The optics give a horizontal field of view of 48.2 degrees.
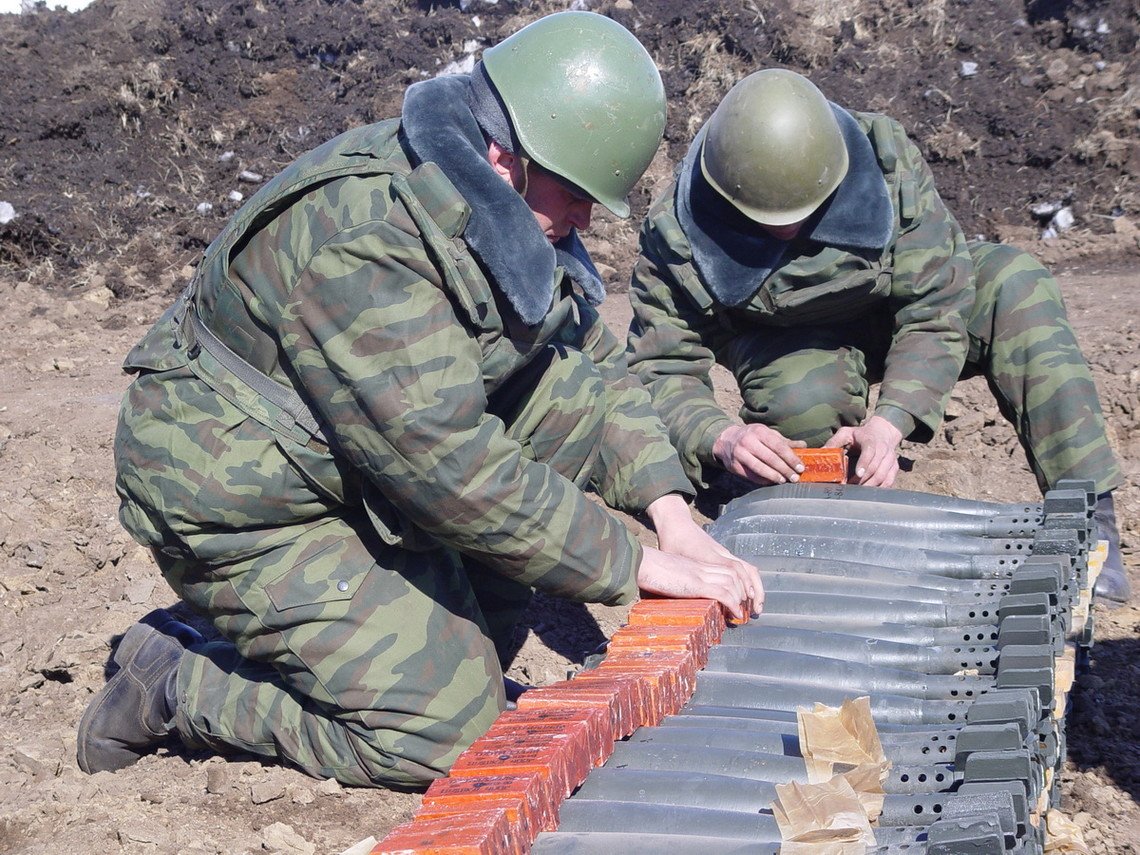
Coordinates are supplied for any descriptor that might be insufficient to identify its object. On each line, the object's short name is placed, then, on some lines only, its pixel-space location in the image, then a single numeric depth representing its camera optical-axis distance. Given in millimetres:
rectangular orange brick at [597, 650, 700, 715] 2934
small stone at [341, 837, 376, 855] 2293
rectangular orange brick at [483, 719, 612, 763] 2572
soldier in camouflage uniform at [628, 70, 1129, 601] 4566
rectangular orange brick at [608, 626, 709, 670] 3063
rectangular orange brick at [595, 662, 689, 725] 2898
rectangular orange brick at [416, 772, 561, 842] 2318
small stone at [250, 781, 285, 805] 3281
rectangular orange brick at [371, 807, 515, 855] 2133
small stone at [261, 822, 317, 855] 3014
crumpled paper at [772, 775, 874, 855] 2205
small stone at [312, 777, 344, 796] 3344
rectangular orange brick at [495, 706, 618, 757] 2639
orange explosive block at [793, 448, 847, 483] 4371
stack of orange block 2244
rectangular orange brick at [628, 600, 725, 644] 3182
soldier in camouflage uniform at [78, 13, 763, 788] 2885
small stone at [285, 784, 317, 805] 3295
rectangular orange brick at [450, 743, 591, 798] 2438
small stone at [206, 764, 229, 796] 3367
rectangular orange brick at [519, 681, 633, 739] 2709
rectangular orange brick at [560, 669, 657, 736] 2789
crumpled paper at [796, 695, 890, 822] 2529
